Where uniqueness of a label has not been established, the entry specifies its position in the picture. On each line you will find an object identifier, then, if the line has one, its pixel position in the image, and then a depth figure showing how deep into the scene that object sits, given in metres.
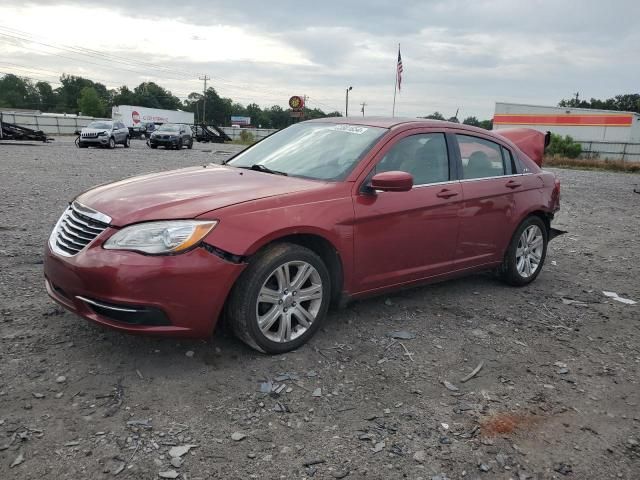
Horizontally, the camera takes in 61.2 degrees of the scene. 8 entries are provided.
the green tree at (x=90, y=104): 103.00
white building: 45.38
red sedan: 3.18
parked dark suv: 30.76
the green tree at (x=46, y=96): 116.25
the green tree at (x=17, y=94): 110.50
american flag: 23.29
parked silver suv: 27.86
